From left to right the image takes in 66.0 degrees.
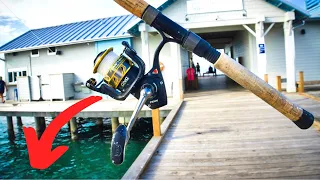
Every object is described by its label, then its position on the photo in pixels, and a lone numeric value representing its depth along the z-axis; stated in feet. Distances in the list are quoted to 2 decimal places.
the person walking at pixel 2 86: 45.02
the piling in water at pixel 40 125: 33.54
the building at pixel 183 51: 30.94
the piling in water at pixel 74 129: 31.14
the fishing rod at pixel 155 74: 3.75
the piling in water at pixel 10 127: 35.12
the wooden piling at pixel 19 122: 40.42
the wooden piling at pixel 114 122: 28.53
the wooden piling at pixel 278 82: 29.19
